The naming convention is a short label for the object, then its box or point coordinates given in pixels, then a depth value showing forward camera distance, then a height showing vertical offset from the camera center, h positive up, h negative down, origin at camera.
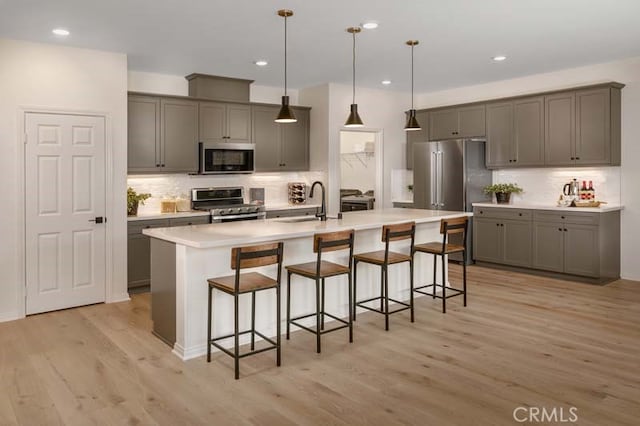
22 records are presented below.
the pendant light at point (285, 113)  4.51 +0.82
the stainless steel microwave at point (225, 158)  6.62 +0.64
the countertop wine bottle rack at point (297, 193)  7.64 +0.17
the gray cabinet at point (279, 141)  7.24 +0.94
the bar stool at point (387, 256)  4.36 -0.47
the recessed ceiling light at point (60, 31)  4.60 +1.61
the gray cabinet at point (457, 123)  7.44 +1.25
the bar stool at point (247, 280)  3.36 -0.54
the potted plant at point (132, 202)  5.95 +0.03
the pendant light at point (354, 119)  4.88 +0.83
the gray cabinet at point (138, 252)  5.72 -0.55
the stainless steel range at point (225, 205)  6.52 -0.01
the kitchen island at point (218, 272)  3.71 -0.52
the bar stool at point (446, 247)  4.90 -0.43
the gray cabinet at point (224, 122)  6.66 +1.12
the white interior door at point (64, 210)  5.00 -0.05
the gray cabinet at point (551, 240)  6.04 -0.47
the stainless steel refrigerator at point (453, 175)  7.25 +0.42
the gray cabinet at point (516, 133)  6.76 +0.99
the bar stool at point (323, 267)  3.80 -0.50
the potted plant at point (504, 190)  7.21 +0.20
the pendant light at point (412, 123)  5.48 +0.88
